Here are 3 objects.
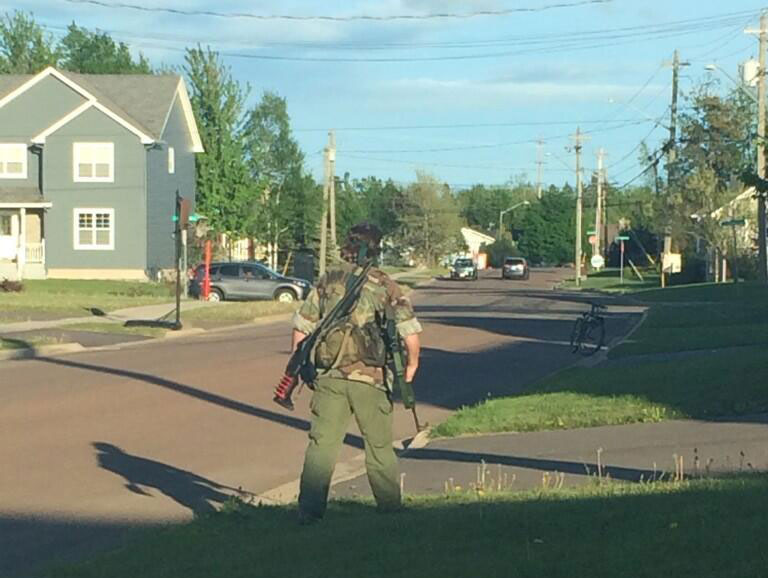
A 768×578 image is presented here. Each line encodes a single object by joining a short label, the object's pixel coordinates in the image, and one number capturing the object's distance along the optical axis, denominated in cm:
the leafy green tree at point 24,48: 8694
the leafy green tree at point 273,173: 7444
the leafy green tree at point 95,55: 8912
